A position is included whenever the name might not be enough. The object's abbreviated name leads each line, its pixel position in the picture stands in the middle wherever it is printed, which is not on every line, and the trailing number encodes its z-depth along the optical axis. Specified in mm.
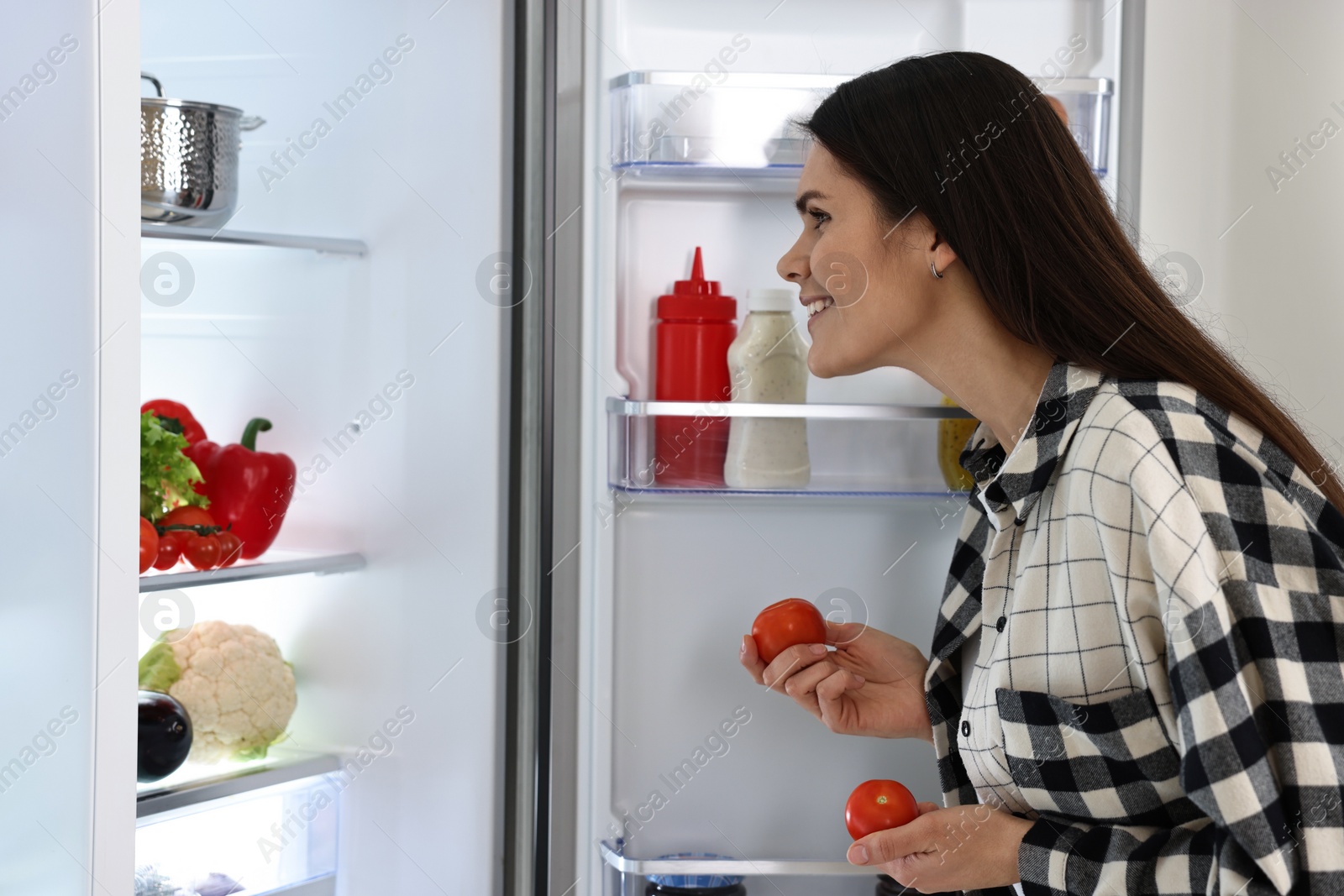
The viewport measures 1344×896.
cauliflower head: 1273
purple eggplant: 1158
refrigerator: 1261
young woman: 826
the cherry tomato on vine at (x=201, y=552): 1249
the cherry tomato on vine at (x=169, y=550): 1232
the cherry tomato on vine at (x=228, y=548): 1277
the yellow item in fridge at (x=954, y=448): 1277
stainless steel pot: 1180
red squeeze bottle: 1262
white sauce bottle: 1254
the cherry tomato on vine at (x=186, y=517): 1266
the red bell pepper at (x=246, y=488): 1334
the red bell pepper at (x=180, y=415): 1346
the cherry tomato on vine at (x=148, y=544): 1146
